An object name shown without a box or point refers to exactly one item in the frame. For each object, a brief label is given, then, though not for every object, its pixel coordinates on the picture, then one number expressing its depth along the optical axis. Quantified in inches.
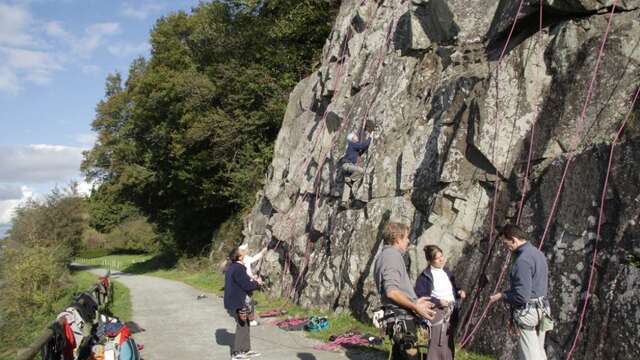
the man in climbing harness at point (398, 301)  209.0
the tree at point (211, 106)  1055.0
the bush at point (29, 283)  878.4
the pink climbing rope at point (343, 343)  376.2
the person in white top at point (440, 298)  221.5
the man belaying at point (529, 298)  226.7
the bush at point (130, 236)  2400.3
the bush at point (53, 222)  1398.9
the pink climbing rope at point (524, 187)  318.7
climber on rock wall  515.5
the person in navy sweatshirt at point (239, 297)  354.9
